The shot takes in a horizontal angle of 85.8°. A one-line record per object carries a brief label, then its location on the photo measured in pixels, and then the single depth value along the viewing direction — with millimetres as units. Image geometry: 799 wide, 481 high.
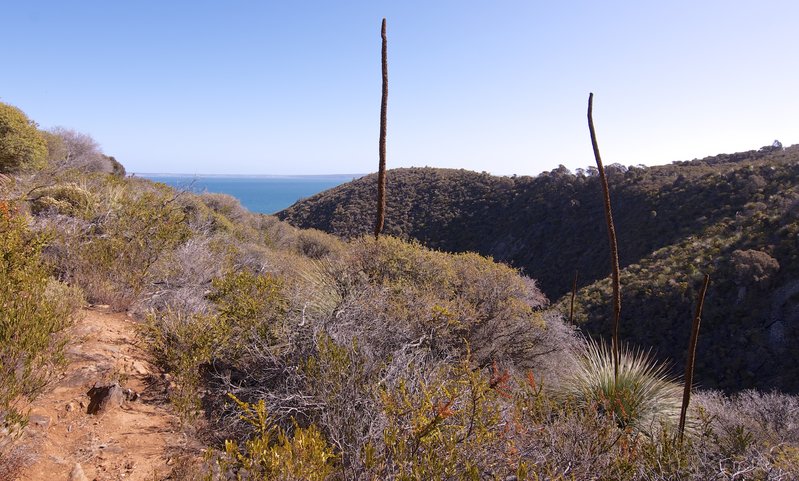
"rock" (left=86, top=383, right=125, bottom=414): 3645
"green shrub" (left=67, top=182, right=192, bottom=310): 5809
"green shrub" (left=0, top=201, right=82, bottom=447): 2871
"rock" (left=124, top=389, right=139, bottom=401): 3919
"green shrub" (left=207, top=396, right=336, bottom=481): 2240
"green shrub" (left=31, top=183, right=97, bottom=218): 7320
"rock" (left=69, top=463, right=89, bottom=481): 2830
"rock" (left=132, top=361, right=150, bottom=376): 4336
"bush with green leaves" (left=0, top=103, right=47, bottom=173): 10180
